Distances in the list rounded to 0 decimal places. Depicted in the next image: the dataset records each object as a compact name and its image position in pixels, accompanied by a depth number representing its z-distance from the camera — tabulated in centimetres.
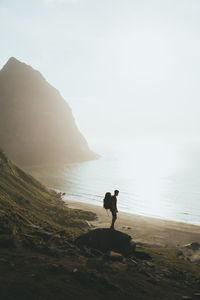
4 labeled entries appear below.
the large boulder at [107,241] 1468
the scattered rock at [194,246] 2435
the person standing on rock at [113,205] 1545
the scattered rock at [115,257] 1307
